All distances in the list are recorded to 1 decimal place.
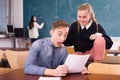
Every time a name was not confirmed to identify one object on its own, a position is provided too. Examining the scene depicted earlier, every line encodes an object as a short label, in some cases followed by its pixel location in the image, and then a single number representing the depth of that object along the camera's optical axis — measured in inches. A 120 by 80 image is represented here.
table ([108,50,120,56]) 133.8
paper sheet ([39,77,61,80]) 53.1
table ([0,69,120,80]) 54.4
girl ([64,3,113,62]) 78.6
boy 60.0
